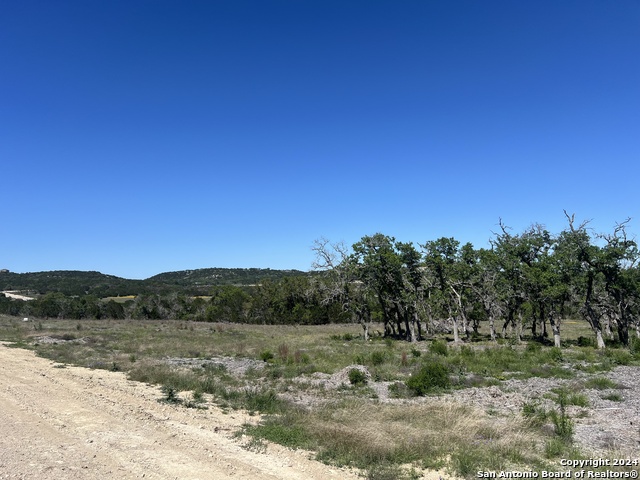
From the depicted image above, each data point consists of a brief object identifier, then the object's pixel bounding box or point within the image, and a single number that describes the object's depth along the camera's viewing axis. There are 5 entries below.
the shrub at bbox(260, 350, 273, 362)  25.34
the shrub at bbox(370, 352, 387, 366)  23.73
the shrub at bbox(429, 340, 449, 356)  28.14
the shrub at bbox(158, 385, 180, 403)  13.64
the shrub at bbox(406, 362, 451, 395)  16.28
